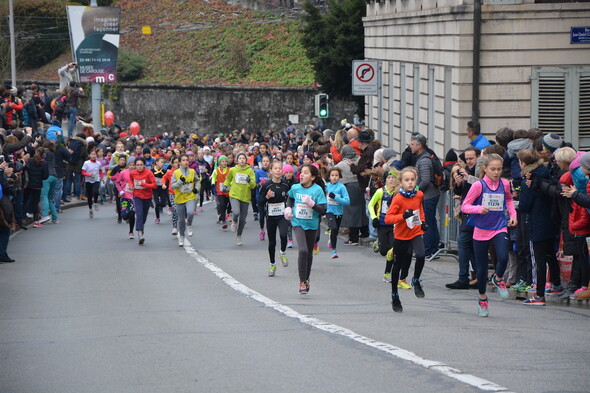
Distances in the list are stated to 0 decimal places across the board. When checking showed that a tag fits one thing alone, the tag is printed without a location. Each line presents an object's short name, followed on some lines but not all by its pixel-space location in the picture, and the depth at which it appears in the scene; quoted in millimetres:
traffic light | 34531
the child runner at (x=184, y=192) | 21859
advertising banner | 42125
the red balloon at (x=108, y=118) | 51441
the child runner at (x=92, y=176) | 28359
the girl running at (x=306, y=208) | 14984
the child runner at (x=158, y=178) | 26688
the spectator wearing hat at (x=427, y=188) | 17500
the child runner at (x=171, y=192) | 22688
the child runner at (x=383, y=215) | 15797
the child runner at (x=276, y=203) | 17125
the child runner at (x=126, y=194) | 23078
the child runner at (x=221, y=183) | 24938
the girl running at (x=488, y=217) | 12188
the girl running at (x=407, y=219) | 12781
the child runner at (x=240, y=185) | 22281
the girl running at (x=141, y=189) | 22188
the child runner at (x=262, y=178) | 22564
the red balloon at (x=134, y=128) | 46931
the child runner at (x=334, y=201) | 19234
